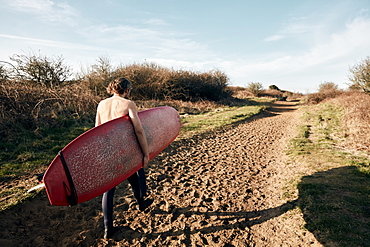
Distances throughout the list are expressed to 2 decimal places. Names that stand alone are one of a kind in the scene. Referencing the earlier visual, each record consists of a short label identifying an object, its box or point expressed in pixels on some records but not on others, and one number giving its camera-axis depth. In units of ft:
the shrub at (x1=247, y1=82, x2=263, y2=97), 95.82
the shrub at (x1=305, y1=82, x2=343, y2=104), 62.34
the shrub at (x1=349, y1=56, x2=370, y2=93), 52.24
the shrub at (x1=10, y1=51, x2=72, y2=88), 30.73
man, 8.45
